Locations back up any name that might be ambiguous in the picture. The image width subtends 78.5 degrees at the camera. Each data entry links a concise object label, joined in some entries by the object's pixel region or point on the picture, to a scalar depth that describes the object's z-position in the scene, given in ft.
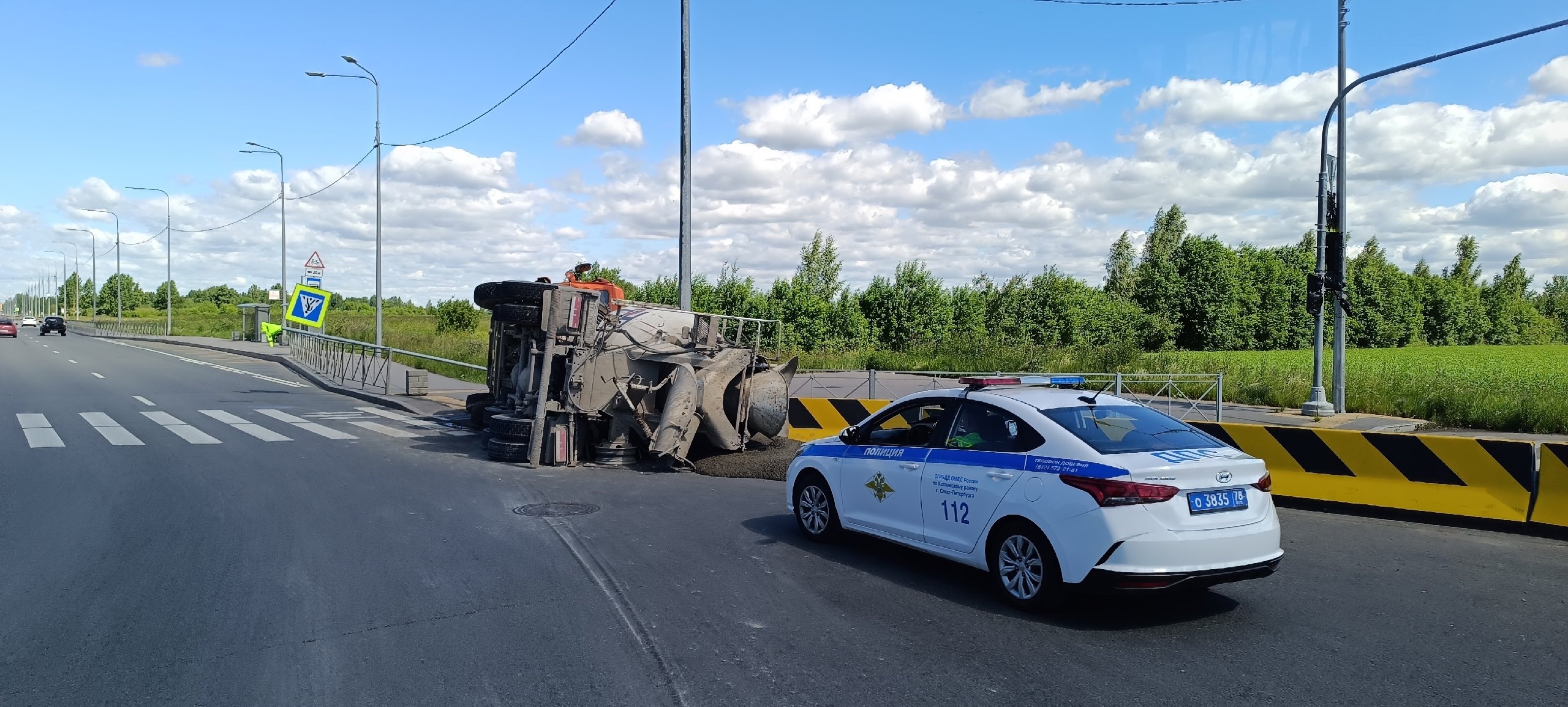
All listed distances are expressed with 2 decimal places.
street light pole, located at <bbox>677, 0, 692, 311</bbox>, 54.65
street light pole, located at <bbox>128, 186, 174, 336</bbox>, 183.73
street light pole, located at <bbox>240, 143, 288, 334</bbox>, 132.26
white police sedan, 17.74
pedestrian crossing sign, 82.48
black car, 231.50
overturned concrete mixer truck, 39.11
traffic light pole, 60.75
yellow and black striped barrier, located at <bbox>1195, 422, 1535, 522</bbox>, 27.53
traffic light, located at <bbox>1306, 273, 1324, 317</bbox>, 59.41
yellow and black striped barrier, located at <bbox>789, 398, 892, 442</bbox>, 43.70
